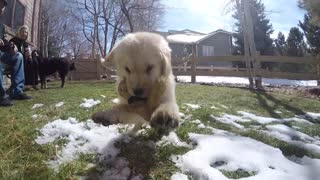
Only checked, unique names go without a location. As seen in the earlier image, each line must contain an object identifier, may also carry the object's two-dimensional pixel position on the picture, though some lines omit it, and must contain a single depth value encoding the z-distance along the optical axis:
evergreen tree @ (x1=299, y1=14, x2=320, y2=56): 15.11
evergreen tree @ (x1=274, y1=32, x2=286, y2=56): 20.37
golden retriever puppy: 1.97
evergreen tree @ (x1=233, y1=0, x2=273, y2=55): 19.57
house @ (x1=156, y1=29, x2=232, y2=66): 29.00
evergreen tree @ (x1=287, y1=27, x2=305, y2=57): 19.19
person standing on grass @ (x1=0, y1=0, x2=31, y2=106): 3.81
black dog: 5.89
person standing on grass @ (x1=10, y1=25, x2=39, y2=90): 4.78
